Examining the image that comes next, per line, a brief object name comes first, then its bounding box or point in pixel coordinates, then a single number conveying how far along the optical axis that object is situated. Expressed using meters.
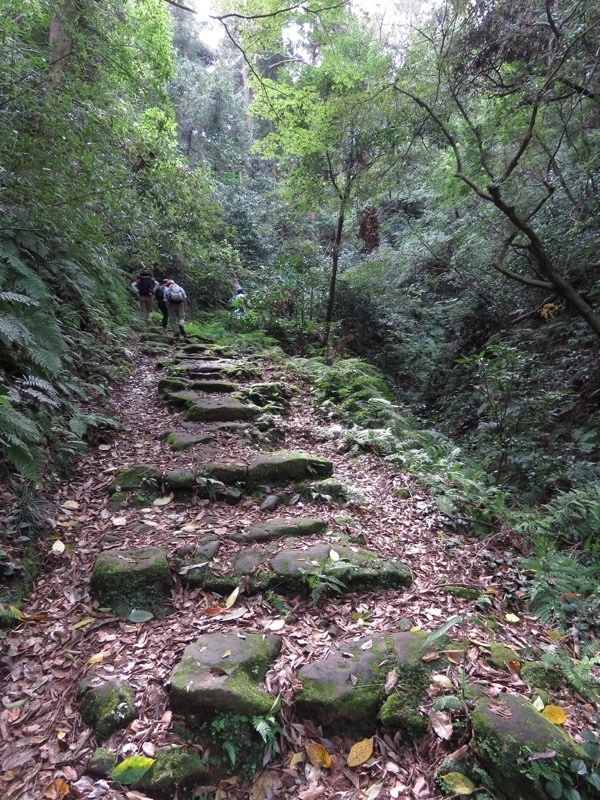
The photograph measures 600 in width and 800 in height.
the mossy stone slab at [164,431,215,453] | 4.86
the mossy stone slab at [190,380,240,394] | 6.54
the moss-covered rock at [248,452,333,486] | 4.40
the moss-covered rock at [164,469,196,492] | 4.14
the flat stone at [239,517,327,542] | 3.55
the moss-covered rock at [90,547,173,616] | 2.88
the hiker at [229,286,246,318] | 11.97
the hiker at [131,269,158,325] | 11.13
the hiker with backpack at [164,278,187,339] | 10.41
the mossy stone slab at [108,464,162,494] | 4.14
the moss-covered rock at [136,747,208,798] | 1.88
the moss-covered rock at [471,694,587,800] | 1.78
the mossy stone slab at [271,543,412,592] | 3.08
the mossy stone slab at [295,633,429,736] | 2.21
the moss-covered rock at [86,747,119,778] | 1.95
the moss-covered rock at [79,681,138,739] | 2.11
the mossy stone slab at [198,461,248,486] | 4.28
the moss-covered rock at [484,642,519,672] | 2.44
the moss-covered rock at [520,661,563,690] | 2.32
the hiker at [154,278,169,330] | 11.30
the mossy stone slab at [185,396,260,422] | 5.62
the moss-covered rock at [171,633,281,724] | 2.13
